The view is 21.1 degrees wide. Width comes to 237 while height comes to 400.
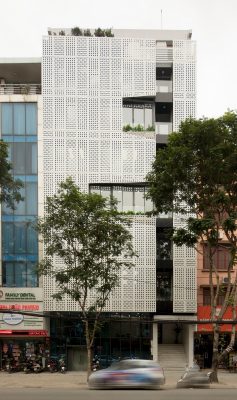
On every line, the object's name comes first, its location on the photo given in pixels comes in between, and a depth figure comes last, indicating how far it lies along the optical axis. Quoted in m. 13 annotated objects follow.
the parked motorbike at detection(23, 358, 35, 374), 38.94
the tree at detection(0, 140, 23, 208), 31.50
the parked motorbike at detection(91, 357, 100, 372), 38.94
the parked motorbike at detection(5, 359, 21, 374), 39.34
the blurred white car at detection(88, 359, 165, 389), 27.00
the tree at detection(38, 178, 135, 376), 33.25
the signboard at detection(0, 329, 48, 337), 40.38
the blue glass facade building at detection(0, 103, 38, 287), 41.28
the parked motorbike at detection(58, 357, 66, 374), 39.38
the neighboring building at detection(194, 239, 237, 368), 42.50
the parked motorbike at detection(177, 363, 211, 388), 28.50
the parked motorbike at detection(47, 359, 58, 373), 39.41
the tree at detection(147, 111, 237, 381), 31.70
